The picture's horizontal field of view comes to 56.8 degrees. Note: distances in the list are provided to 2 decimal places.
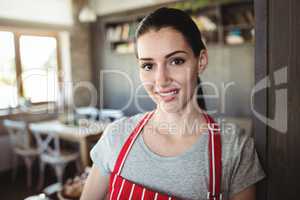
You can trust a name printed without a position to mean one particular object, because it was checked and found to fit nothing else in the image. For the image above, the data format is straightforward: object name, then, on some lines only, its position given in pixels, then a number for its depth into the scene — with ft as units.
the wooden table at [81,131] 9.99
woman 2.58
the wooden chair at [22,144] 11.10
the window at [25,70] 12.35
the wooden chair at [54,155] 10.48
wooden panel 2.37
